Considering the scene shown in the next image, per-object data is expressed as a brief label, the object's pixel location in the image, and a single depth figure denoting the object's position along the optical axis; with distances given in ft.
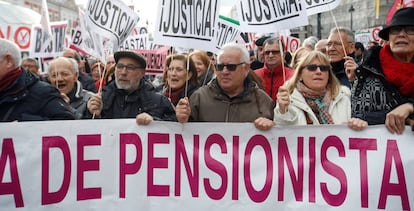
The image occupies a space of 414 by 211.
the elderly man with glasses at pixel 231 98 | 12.94
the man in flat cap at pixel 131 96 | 13.87
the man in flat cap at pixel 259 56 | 22.50
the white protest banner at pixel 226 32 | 22.80
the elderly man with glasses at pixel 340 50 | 17.37
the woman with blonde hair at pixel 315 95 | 12.46
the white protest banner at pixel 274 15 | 13.16
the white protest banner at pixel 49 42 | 25.86
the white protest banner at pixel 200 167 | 11.11
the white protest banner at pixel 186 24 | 13.25
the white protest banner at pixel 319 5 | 15.62
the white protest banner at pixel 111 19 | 15.56
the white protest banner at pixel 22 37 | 35.37
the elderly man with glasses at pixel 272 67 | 18.30
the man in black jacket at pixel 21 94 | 11.82
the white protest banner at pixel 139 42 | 31.58
